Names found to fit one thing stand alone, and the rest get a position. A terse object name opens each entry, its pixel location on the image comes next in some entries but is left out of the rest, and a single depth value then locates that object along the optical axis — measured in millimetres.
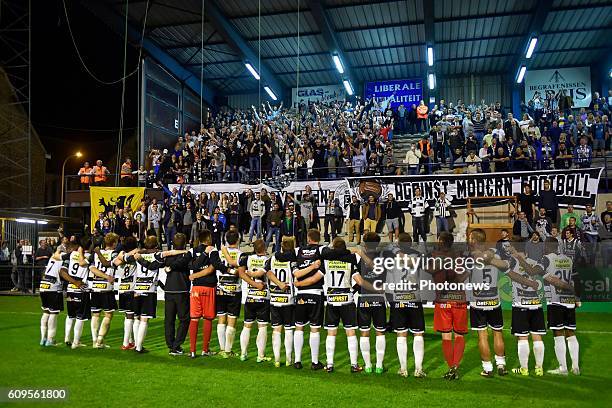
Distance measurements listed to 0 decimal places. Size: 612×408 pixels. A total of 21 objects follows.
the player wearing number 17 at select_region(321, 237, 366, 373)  8305
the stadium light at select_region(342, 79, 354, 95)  34297
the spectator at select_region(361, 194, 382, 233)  18516
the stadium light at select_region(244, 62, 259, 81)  32150
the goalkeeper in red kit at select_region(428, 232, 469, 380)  7836
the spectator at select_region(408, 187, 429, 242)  18219
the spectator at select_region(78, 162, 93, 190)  24073
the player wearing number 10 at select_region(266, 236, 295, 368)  8727
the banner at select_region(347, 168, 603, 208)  18172
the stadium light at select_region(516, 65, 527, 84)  32188
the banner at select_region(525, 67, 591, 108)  33562
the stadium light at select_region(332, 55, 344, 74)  31322
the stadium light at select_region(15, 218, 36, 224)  23592
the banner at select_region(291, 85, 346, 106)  36688
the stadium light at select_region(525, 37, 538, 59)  28398
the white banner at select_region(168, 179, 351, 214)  20375
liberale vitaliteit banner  35562
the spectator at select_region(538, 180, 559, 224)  17750
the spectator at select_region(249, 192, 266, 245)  19750
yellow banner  22703
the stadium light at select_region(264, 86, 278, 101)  35875
